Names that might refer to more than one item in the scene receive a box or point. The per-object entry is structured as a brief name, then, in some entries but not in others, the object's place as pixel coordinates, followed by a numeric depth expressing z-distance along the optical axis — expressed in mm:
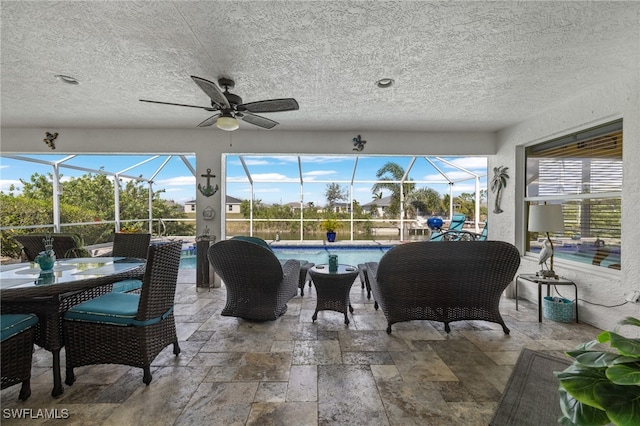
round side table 2936
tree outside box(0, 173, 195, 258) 6027
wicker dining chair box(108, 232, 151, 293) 3344
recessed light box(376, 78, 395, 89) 2746
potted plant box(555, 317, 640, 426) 557
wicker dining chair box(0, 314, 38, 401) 1634
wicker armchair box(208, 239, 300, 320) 2691
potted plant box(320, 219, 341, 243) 8262
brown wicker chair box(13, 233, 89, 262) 3152
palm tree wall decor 4355
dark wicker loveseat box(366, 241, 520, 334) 2582
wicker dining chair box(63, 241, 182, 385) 1896
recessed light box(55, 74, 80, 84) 2682
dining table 1700
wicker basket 3041
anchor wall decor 4531
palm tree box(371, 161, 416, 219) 8648
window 2920
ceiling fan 2479
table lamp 3002
